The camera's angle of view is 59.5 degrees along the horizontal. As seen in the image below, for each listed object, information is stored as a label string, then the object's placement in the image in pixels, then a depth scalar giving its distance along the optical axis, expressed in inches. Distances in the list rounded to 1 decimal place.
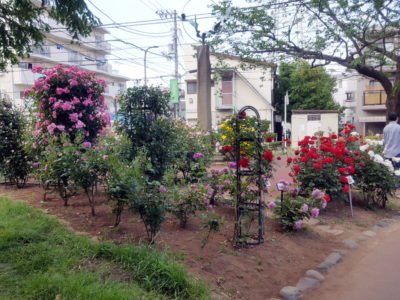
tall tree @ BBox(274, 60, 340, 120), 862.5
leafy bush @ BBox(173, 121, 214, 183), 203.6
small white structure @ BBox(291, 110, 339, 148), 747.4
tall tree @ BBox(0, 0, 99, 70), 127.8
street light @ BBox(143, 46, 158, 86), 800.0
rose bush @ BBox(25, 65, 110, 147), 211.3
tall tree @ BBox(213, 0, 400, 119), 351.9
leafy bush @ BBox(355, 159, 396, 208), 227.1
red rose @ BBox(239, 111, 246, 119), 148.3
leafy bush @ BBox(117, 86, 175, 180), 186.5
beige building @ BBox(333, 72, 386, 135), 1020.2
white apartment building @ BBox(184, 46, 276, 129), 948.6
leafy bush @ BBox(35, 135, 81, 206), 167.2
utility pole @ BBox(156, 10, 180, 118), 732.0
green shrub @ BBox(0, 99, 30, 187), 239.9
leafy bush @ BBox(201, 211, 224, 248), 138.3
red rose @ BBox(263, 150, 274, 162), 148.5
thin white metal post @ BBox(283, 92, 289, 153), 803.4
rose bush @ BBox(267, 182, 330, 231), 173.9
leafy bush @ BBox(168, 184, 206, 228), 150.2
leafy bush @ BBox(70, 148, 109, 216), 157.0
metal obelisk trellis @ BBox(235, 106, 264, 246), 146.4
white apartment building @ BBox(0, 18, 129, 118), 985.5
